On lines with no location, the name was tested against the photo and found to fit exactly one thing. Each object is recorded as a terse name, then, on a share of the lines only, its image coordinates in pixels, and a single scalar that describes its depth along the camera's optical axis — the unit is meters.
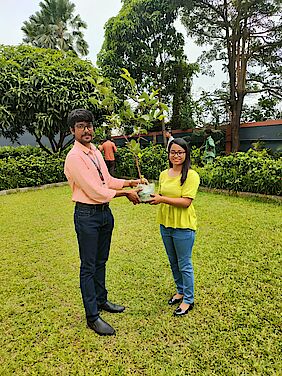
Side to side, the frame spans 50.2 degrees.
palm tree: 15.48
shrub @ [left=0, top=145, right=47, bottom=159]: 9.09
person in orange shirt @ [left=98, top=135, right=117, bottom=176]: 7.52
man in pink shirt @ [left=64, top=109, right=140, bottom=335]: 1.77
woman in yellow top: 1.93
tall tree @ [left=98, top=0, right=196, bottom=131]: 8.91
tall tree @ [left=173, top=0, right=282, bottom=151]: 7.58
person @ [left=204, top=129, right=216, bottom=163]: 6.96
